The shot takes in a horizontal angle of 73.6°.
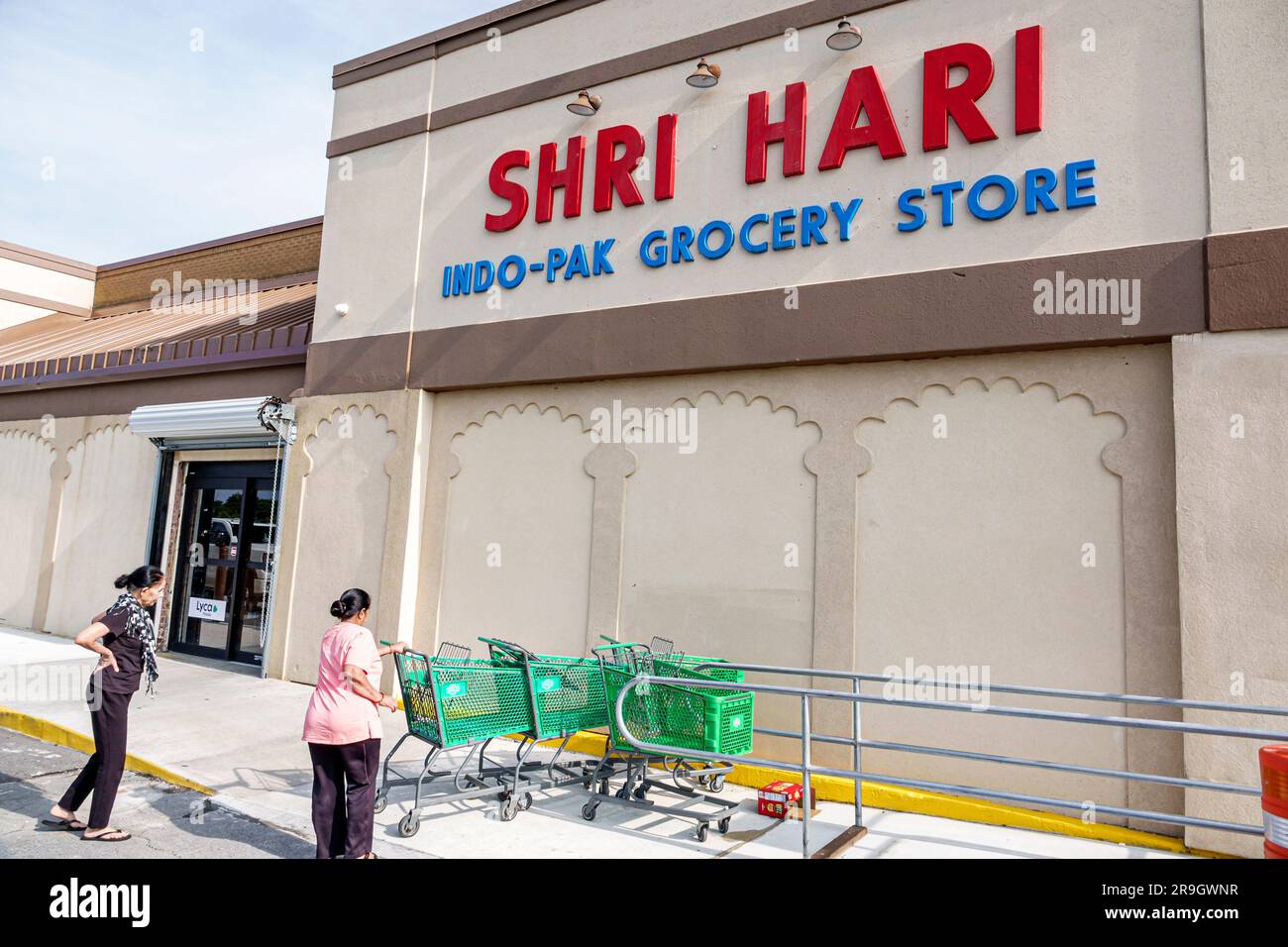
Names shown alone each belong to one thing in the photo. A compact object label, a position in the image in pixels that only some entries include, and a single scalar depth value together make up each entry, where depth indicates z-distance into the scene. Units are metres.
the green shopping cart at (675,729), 6.42
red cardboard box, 6.79
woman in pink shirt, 5.26
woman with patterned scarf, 5.90
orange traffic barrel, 3.98
